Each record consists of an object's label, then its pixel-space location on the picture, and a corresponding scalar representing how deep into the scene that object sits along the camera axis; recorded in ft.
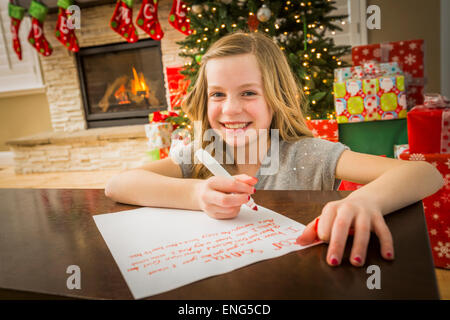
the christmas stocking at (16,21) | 10.54
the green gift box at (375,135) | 6.30
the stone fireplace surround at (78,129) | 10.69
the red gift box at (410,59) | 6.56
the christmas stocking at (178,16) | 8.82
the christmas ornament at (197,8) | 6.81
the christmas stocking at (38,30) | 10.30
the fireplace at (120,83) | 11.45
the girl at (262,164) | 1.42
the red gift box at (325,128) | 6.12
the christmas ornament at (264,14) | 6.26
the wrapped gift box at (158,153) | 8.73
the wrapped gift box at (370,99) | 6.08
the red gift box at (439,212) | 3.98
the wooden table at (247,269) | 0.90
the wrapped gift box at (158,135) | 8.63
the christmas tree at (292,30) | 6.55
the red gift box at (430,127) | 4.23
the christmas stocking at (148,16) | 9.35
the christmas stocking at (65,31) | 10.05
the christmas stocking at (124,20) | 9.59
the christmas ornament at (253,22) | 6.70
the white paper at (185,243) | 1.05
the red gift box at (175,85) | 9.23
